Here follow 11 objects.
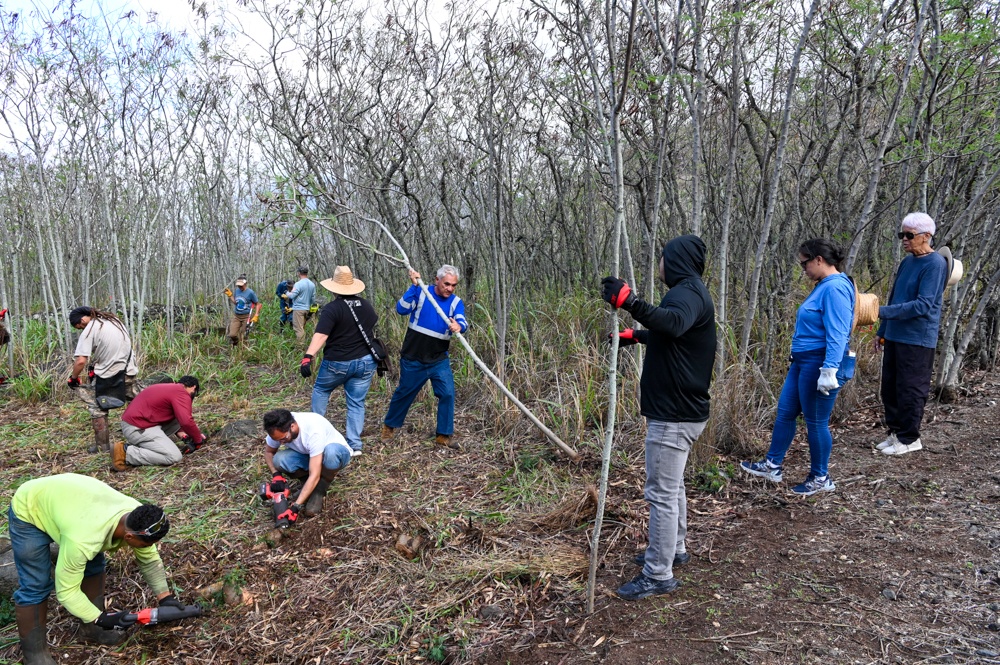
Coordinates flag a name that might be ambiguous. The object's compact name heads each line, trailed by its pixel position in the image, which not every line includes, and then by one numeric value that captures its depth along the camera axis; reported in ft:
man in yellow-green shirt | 8.28
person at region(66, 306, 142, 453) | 16.35
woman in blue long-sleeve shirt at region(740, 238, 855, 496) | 10.25
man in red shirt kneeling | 15.30
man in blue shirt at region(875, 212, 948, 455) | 11.61
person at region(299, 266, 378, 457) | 15.02
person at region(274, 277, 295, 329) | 29.66
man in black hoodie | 8.02
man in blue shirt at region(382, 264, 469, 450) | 14.94
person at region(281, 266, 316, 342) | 28.22
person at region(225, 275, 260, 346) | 28.45
